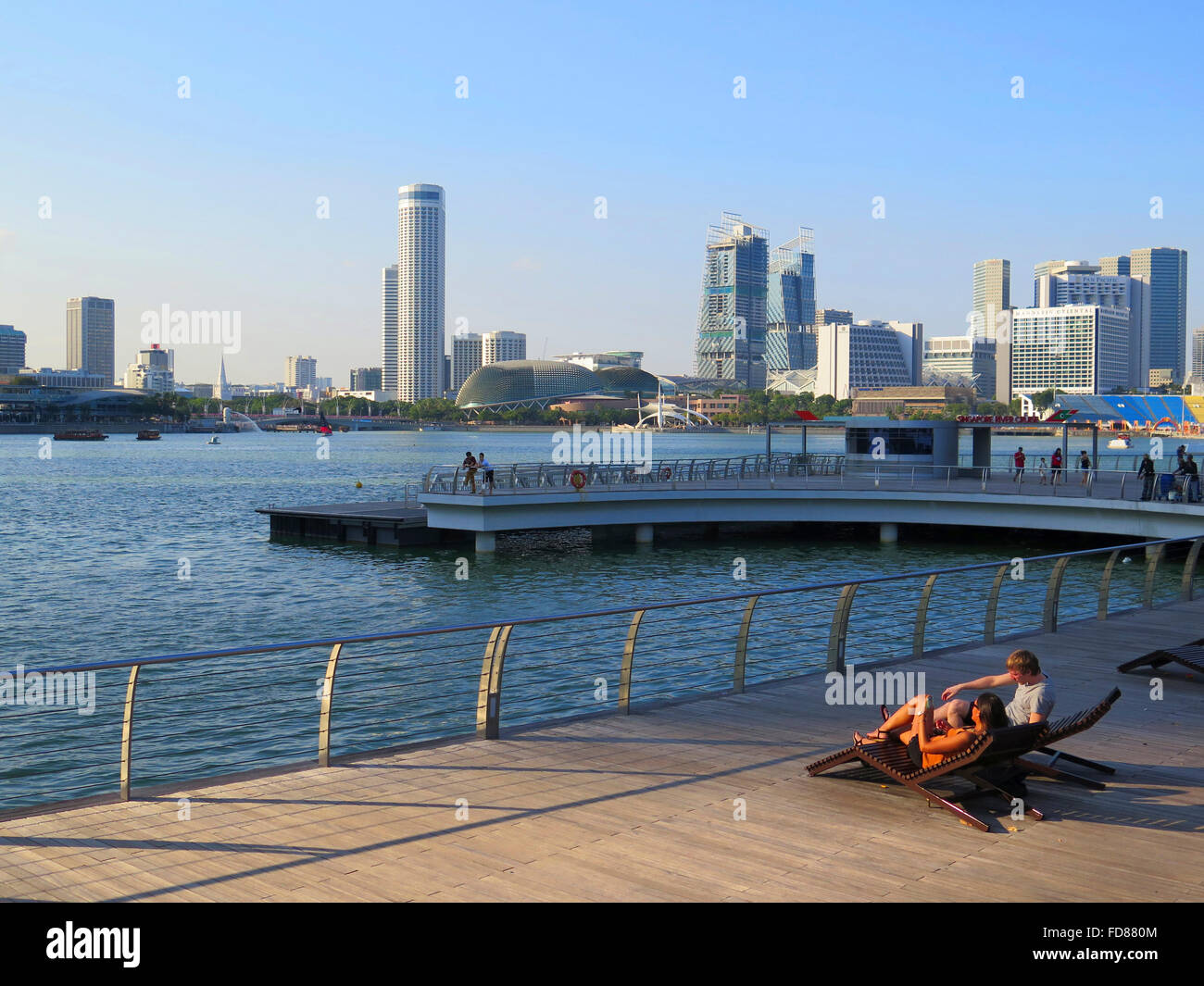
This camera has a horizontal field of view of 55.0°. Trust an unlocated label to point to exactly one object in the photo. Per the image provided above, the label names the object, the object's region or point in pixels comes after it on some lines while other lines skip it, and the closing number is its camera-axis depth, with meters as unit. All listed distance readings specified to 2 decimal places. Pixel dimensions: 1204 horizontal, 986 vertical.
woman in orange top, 7.34
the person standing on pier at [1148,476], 33.97
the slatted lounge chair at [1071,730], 7.47
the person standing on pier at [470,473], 35.91
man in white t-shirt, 7.84
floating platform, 36.75
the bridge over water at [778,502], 34.66
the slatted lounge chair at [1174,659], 11.10
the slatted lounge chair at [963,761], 7.08
